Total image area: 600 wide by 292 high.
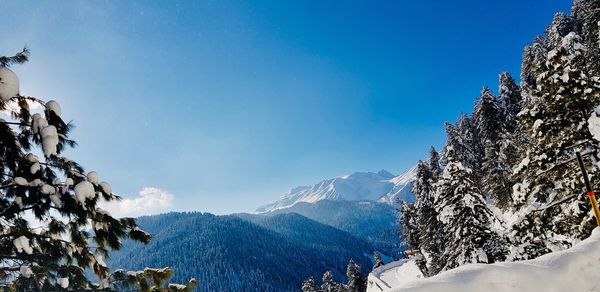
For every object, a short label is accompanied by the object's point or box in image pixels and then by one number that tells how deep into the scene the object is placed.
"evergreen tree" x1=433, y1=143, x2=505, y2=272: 23.11
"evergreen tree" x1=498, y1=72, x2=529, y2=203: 47.36
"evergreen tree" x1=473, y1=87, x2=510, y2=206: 51.88
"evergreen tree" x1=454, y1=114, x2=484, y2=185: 65.94
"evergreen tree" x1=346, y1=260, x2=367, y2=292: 63.66
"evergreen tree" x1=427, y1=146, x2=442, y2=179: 62.64
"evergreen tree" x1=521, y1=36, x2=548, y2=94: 57.56
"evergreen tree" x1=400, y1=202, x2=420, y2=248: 48.66
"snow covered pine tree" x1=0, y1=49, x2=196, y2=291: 4.76
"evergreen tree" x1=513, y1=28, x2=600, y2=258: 11.80
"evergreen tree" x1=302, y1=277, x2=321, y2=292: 61.02
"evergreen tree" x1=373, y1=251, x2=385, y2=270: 72.97
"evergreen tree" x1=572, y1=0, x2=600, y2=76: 42.12
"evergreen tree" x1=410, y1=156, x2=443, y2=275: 37.91
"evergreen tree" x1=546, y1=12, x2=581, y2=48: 69.97
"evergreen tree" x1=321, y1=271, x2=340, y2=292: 62.34
